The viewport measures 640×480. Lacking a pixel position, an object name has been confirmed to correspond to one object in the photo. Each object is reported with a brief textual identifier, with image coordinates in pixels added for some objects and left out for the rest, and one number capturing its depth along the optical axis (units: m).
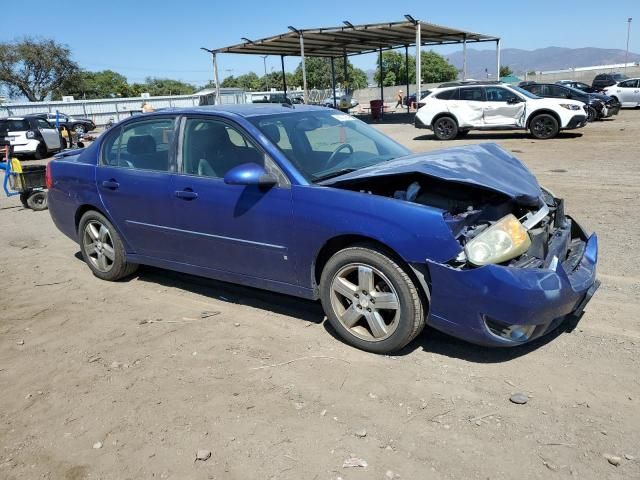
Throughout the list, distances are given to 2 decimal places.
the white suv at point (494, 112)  16.06
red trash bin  30.46
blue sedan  3.28
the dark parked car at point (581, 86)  26.37
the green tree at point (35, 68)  58.43
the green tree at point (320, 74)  93.06
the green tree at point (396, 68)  80.25
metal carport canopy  23.94
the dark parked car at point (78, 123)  30.41
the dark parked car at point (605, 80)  32.38
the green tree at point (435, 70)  82.87
